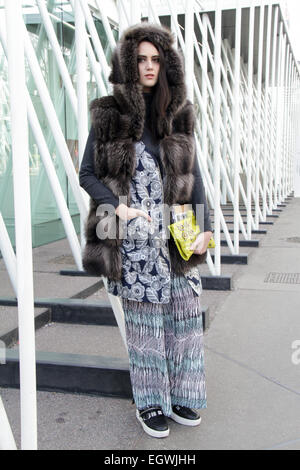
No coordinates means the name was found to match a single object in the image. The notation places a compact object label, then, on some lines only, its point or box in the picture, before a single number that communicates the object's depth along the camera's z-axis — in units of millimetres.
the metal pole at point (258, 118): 9523
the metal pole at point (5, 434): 1855
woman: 2527
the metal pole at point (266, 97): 10421
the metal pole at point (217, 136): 5543
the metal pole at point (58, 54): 4125
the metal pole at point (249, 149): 8117
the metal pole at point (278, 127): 14077
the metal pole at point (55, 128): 3449
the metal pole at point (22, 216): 1902
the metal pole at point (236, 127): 6820
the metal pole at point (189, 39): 4945
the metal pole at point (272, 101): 11458
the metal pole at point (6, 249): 3492
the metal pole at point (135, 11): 3446
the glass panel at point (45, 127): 7355
